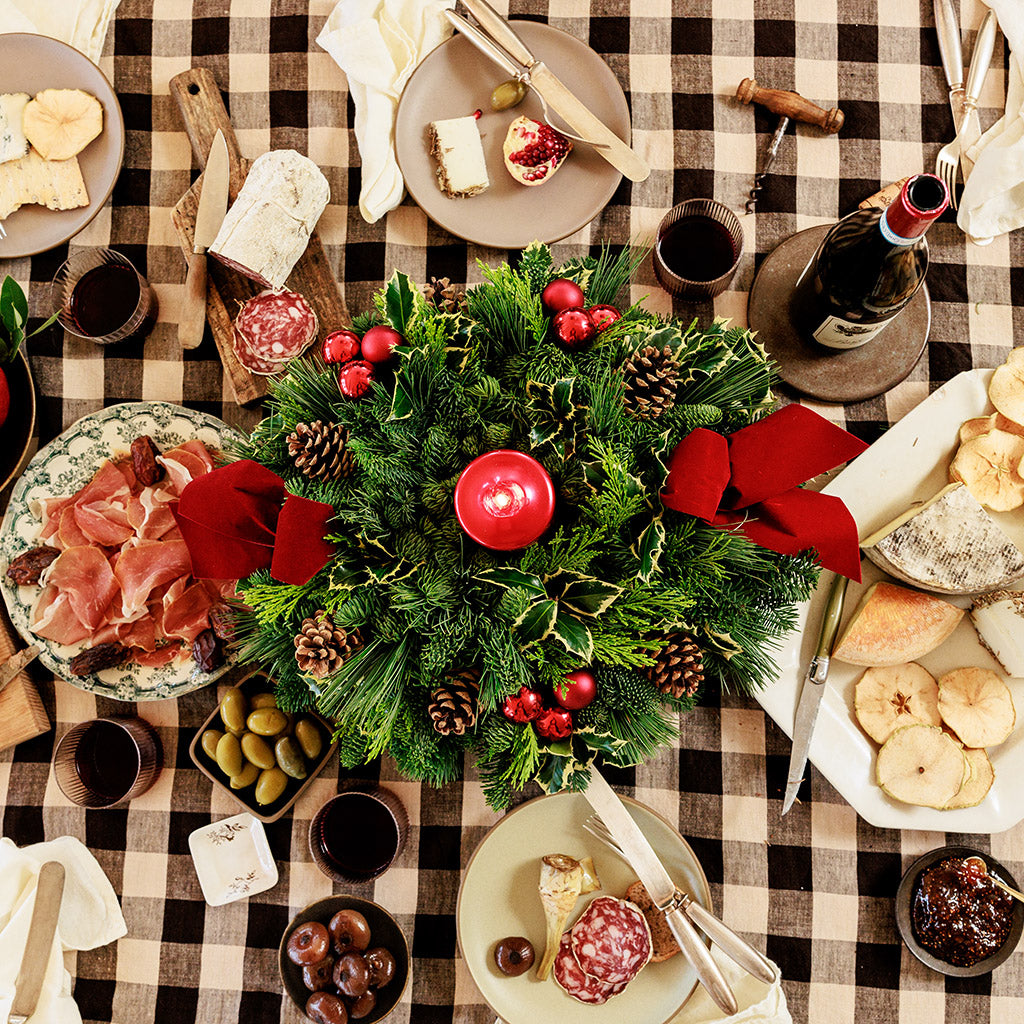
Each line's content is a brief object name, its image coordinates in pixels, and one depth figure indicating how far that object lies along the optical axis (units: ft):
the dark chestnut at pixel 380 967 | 3.32
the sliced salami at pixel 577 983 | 3.25
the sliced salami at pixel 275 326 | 3.37
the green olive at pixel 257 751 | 3.38
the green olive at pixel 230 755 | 3.35
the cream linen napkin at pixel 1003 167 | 3.40
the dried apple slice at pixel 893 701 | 3.38
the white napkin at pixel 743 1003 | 3.21
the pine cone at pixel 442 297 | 2.40
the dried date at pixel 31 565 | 3.41
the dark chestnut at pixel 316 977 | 3.34
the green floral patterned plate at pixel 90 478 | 3.39
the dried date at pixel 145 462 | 3.39
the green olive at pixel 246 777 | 3.38
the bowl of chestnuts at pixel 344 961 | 3.29
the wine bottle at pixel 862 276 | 2.83
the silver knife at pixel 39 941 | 3.40
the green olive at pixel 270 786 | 3.39
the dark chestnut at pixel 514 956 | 3.31
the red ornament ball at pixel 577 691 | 2.19
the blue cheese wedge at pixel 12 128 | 3.52
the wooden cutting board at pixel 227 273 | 3.55
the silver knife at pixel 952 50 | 3.57
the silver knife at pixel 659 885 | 2.85
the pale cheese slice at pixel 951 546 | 3.23
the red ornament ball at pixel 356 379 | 2.22
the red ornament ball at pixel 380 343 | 2.24
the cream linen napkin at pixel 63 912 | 3.44
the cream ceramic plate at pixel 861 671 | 3.33
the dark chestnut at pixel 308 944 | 3.30
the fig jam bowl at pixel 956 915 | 3.36
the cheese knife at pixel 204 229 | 3.47
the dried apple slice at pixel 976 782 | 3.29
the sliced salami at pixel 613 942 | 3.18
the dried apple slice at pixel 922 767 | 3.26
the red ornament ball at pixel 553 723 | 2.24
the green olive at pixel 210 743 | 3.43
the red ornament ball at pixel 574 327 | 2.19
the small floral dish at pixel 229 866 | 3.55
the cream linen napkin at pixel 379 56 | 3.53
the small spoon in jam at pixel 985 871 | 3.37
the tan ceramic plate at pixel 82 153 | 3.59
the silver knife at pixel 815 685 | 3.30
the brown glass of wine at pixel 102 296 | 3.54
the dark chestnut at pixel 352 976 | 3.26
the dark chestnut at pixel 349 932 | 3.35
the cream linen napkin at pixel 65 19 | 3.69
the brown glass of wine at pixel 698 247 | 3.38
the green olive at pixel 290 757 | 3.37
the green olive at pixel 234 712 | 3.38
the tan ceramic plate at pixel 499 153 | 3.48
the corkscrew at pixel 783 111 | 3.55
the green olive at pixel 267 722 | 3.36
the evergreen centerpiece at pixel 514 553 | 2.11
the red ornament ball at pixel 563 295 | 2.23
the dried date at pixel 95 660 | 3.34
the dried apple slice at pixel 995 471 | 3.31
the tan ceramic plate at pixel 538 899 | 3.35
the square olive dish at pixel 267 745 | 3.40
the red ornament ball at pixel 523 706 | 2.22
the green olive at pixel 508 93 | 3.46
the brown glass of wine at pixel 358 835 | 3.39
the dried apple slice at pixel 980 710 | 3.32
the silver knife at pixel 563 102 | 3.34
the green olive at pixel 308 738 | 3.42
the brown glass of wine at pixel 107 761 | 3.49
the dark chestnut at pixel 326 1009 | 3.25
